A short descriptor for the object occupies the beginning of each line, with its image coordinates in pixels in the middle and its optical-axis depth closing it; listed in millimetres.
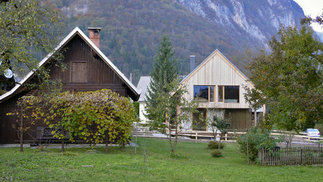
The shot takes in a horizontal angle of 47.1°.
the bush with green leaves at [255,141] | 17420
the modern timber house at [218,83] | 37094
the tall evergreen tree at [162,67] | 49406
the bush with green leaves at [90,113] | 17822
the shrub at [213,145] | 25078
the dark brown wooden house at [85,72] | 22734
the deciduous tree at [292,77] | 15328
